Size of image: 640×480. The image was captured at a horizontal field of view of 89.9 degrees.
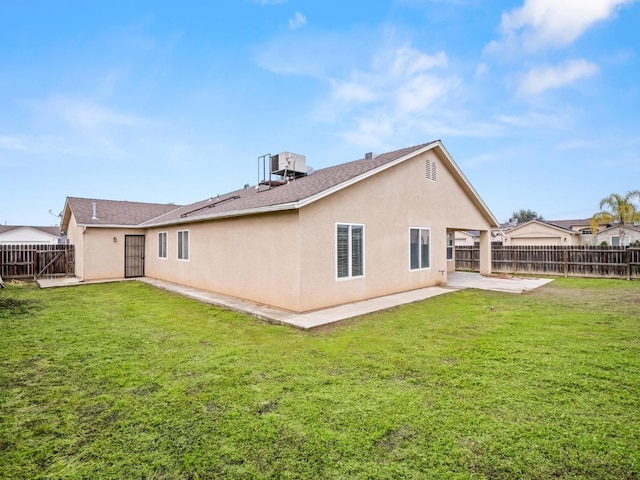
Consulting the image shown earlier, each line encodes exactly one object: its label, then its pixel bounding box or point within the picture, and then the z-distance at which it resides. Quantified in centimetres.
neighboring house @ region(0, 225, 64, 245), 4412
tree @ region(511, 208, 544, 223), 7388
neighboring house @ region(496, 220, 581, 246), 3133
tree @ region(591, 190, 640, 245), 3378
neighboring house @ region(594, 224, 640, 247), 3138
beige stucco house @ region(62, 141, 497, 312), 786
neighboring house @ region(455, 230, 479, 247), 3747
